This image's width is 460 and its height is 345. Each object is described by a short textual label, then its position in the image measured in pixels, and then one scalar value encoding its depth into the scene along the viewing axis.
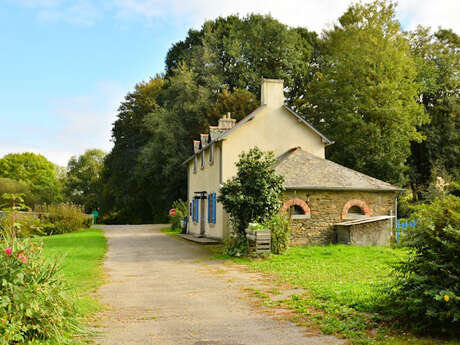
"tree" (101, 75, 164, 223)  40.56
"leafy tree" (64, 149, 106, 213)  61.96
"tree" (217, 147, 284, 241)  15.77
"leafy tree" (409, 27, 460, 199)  31.72
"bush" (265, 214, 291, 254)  15.42
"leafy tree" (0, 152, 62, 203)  58.56
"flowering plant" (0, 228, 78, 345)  5.03
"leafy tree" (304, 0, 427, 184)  28.77
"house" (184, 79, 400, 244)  17.98
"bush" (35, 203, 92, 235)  27.50
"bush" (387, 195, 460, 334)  5.78
